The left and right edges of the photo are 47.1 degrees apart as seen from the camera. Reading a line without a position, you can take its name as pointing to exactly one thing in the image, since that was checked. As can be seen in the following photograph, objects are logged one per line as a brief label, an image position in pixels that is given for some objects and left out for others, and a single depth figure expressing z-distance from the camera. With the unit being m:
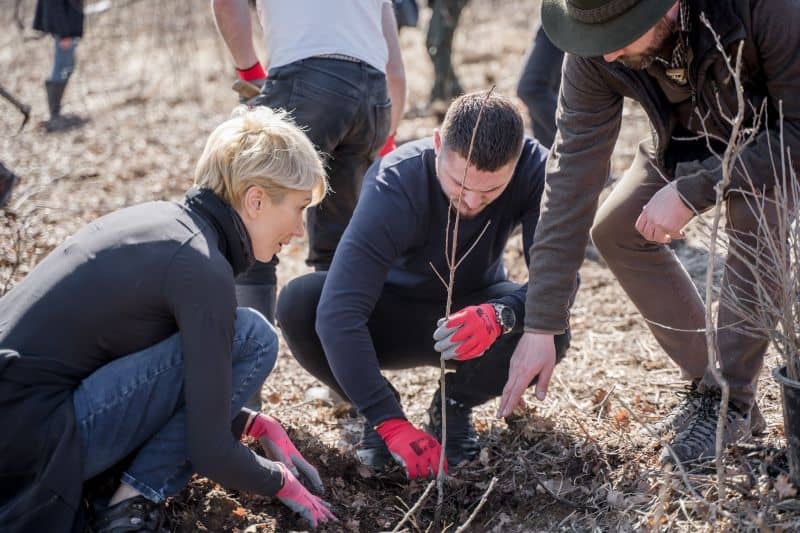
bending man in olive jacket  2.38
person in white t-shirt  3.47
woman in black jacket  2.26
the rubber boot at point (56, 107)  8.33
